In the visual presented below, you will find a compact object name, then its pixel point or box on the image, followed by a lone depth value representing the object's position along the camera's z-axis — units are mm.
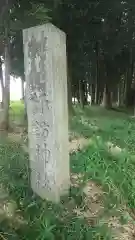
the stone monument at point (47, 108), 2414
